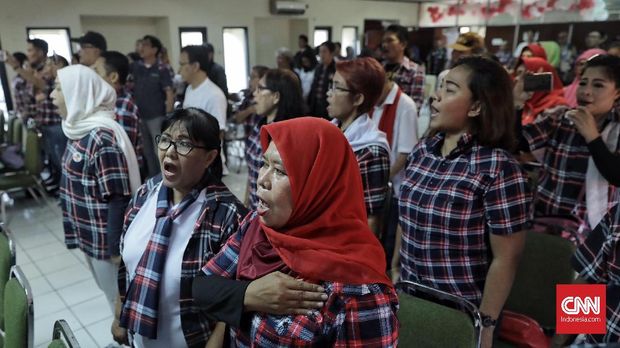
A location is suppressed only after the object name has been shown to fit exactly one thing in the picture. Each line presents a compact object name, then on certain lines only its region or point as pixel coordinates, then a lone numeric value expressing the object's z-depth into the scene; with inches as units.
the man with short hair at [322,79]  196.4
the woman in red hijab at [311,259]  35.1
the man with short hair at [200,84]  134.9
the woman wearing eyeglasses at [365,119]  67.4
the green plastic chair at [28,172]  145.0
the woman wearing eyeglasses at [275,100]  83.1
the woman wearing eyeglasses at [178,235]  51.2
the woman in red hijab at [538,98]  98.2
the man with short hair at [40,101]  173.2
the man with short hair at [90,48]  138.9
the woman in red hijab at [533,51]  116.6
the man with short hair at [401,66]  135.0
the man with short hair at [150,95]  177.8
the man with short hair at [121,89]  103.7
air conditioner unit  358.6
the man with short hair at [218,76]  183.2
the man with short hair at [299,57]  240.5
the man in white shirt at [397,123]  95.7
